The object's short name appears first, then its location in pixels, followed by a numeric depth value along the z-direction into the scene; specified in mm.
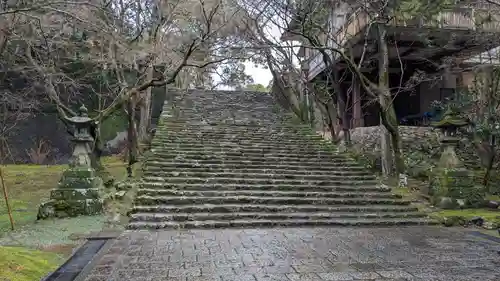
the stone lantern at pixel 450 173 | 8320
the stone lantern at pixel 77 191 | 7223
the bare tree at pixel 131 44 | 9320
